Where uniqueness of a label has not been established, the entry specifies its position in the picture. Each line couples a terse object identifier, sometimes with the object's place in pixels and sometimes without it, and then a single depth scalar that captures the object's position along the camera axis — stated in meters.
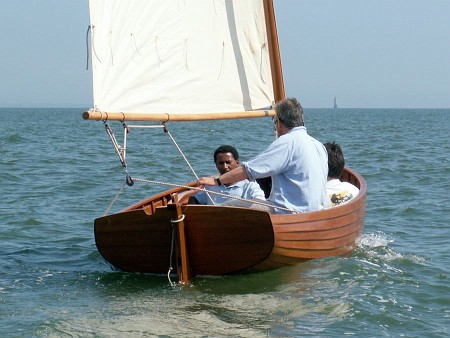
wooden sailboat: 12.15
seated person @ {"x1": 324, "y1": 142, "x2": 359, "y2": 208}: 14.32
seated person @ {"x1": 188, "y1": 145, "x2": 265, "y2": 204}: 13.22
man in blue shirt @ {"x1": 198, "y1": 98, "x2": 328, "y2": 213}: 12.12
